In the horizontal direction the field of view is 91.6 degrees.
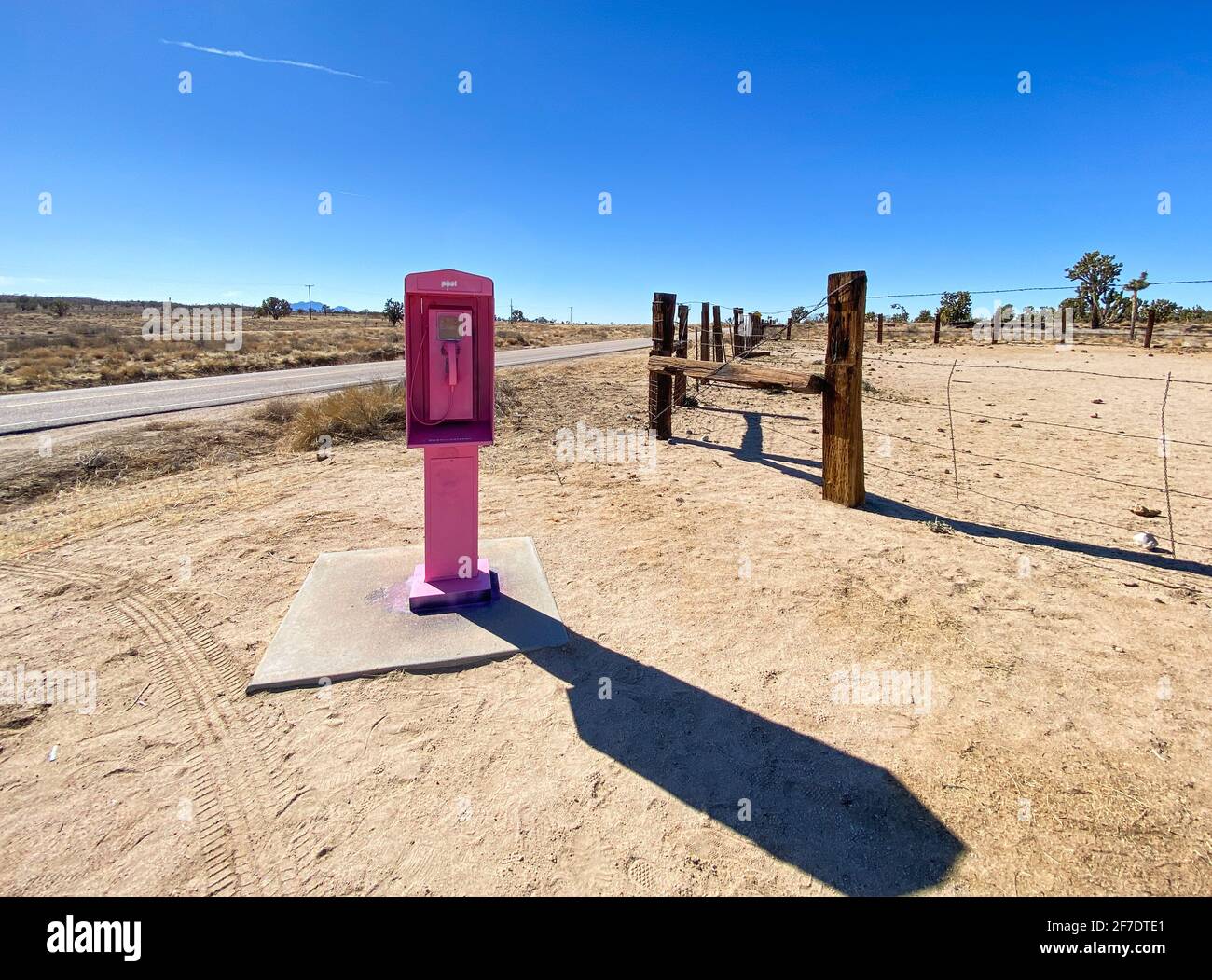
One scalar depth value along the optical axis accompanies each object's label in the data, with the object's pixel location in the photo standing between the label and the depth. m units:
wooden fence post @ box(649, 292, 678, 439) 8.95
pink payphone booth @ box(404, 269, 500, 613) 3.65
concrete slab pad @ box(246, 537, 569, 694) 3.24
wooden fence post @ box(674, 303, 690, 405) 9.85
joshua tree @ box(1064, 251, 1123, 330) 34.09
